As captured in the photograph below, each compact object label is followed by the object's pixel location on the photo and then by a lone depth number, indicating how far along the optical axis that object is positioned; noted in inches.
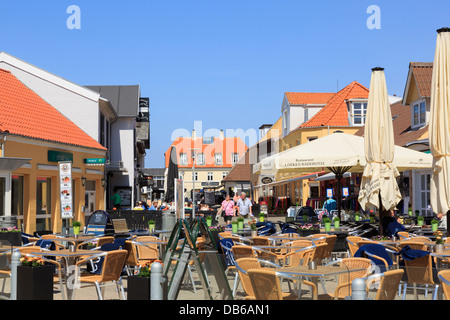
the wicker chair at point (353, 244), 408.5
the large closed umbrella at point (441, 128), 424.5
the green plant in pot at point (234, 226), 550.4
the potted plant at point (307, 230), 569.3
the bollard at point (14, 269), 325.5
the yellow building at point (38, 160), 830.8
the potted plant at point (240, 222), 570.8
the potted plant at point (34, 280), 315.0
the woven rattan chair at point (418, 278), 291.8
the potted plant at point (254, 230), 491.5
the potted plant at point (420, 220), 625.8
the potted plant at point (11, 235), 622.5
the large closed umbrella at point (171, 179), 1015.0
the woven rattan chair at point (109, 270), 350.6
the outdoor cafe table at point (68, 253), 357.4
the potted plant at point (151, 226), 561.4
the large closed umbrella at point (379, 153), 525.7
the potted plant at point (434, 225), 545.6
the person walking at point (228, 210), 1115.3
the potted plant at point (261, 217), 638.9
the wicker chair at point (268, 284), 258.2
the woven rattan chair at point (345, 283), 260.3
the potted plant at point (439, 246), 357.7
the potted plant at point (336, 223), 571.2
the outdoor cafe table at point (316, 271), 267.3
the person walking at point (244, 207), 1022.8
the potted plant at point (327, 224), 550.3
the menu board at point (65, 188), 768.3
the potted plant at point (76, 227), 509.7
